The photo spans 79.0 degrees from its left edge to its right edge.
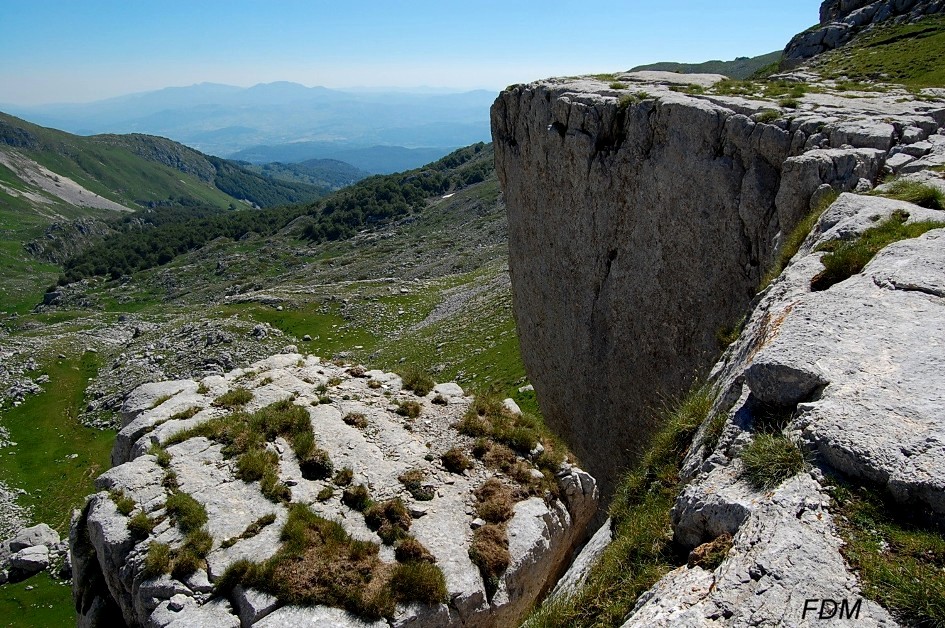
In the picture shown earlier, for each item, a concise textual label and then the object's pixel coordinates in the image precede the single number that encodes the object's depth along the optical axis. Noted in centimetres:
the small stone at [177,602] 1016
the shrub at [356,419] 1520
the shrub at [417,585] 1042
